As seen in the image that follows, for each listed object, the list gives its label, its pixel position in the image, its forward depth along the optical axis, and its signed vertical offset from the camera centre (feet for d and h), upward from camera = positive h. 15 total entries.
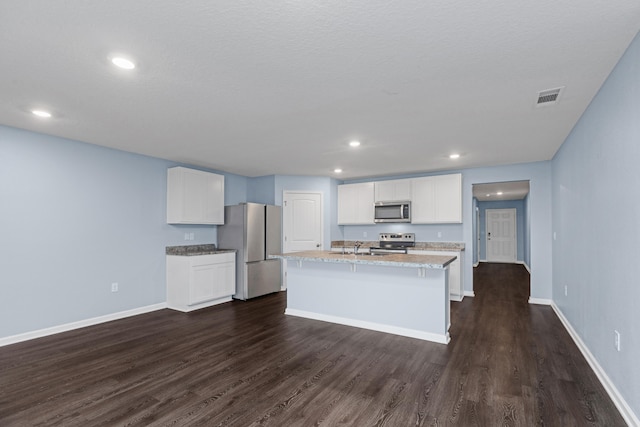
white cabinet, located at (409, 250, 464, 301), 17.95 -3.23
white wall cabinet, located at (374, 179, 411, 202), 20.77 +2.16
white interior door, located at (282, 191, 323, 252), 21.68 +0.09
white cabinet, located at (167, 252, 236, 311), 15.98 -3.06
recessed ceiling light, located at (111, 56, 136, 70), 6.97 +3.54
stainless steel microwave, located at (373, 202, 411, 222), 20.47 +0.72
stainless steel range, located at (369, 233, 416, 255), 20.75 -1.33
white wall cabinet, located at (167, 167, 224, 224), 16.61 +1.39
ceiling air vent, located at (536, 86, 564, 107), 8.54 +3.52
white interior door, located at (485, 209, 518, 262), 36.09 -1.40
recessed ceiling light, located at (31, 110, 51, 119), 10.03 +3.46
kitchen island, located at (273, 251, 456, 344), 11.73 -2.83
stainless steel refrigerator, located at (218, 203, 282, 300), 18.57 -1.32
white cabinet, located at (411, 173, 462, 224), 19.03 +1.44
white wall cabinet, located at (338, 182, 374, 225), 22.26 +1.36
